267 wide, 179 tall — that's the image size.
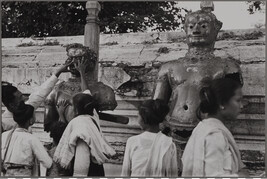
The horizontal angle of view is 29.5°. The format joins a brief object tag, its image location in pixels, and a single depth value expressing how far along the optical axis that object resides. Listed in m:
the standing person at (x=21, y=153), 3.72
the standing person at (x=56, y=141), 4.07
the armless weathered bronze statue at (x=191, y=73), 4.67
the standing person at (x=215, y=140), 2.79
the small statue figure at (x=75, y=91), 4.96
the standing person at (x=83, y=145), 3.87
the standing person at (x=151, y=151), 3.38
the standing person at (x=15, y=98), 4.30
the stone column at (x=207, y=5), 5.26
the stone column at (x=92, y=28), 5.50
